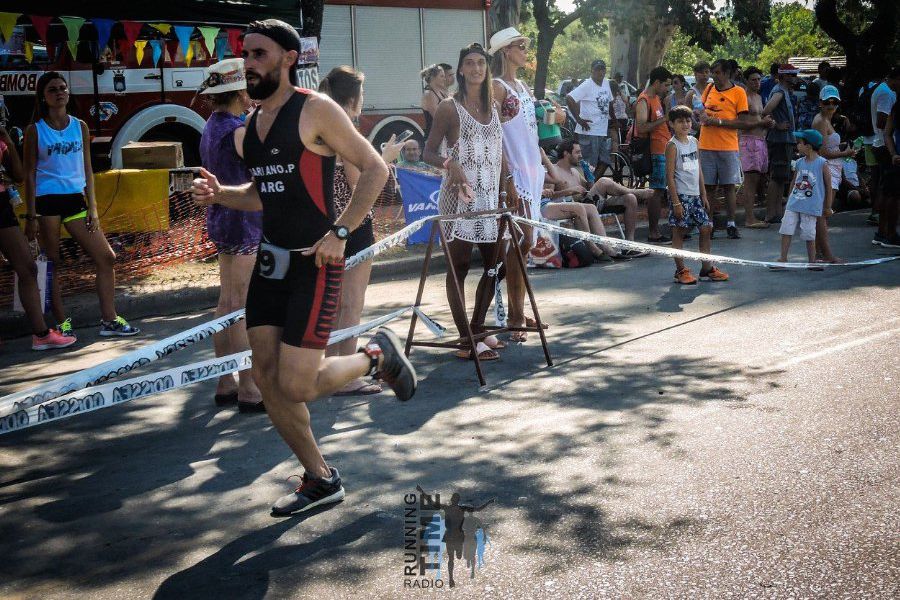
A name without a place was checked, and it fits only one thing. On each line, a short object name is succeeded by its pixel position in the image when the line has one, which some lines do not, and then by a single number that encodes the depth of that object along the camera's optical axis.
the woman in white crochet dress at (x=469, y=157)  7.52
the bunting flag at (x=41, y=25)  11.48
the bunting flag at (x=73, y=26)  11.66
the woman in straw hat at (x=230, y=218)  6.26
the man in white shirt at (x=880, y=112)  13.62
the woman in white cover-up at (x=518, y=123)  7.98
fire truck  11.98
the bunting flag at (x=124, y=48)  13.65
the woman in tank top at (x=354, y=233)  6.70
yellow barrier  11.91
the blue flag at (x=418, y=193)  12.75
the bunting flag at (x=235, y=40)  13.28
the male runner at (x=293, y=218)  4.54
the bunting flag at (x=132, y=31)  12.18
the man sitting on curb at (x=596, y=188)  12.79
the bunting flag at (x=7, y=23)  10.92
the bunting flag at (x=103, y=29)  11.78
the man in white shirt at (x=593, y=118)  17.61
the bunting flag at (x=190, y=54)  14.41
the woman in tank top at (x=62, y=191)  8.61
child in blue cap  10.97
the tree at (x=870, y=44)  24.19
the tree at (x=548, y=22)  33.03
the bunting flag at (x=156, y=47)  13.98
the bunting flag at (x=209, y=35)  12.63
